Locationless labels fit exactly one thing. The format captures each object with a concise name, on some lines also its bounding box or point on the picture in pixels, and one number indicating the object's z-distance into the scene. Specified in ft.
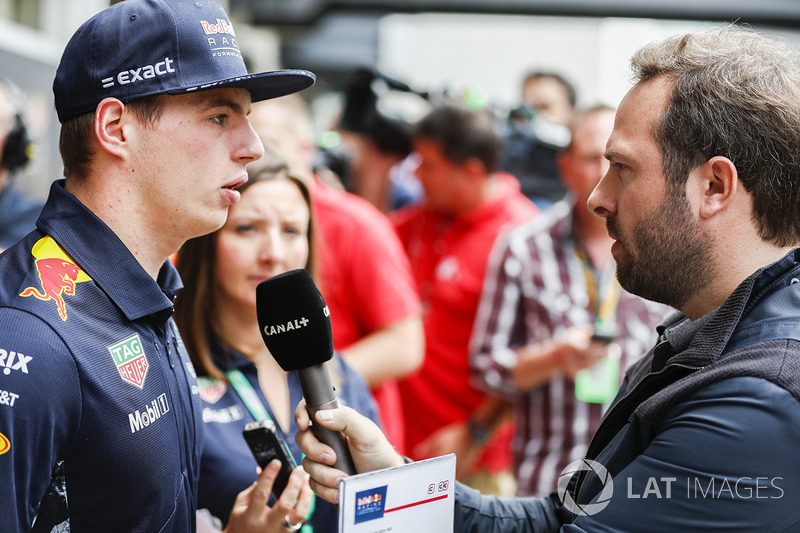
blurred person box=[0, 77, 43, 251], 11.41
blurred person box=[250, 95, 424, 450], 11.25
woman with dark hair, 7.17
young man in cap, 4.47
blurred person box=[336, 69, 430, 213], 17.34
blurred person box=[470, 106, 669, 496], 11.41
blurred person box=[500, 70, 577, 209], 17.81
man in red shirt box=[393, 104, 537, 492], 13.94
